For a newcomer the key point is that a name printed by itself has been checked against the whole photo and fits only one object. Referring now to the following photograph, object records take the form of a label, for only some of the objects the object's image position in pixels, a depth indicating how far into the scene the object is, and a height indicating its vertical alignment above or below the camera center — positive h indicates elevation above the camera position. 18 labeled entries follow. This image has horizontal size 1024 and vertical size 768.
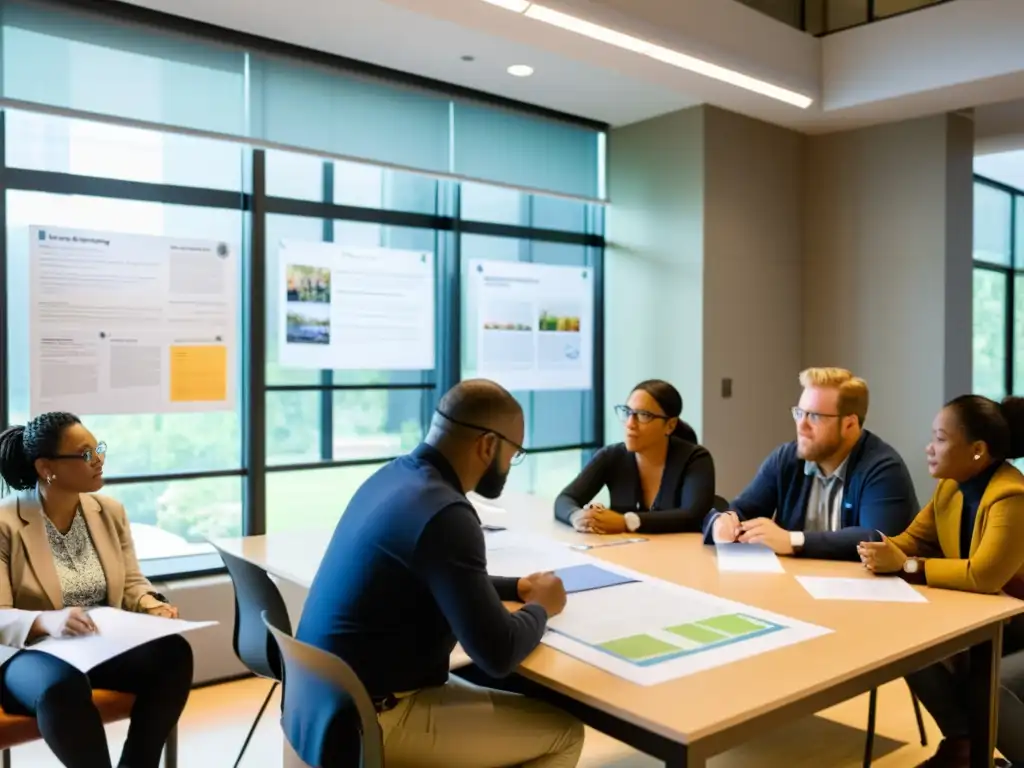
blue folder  2.33 -0.58
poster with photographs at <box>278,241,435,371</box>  4.37 +0.26
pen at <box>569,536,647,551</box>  2.86 -0.59
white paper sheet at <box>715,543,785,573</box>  2.55 -0.58
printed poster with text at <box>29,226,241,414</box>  3.65 +0.16
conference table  1.55 -0.60
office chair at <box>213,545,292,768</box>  2.47 -0.73
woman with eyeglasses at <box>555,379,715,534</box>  3.11 -0.43
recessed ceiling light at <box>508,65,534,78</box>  4.55 +1.47
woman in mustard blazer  2.30 -0.47
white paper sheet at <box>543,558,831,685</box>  1.77 -0.58
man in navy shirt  1.78 -0.52
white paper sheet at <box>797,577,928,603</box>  2.25 -0.59
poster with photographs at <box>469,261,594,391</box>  5.13 +0.21
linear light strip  3.60 +1.41
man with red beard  2.73 -0.41
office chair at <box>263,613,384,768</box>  1.70 -0.69
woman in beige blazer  2.27 -0.67
